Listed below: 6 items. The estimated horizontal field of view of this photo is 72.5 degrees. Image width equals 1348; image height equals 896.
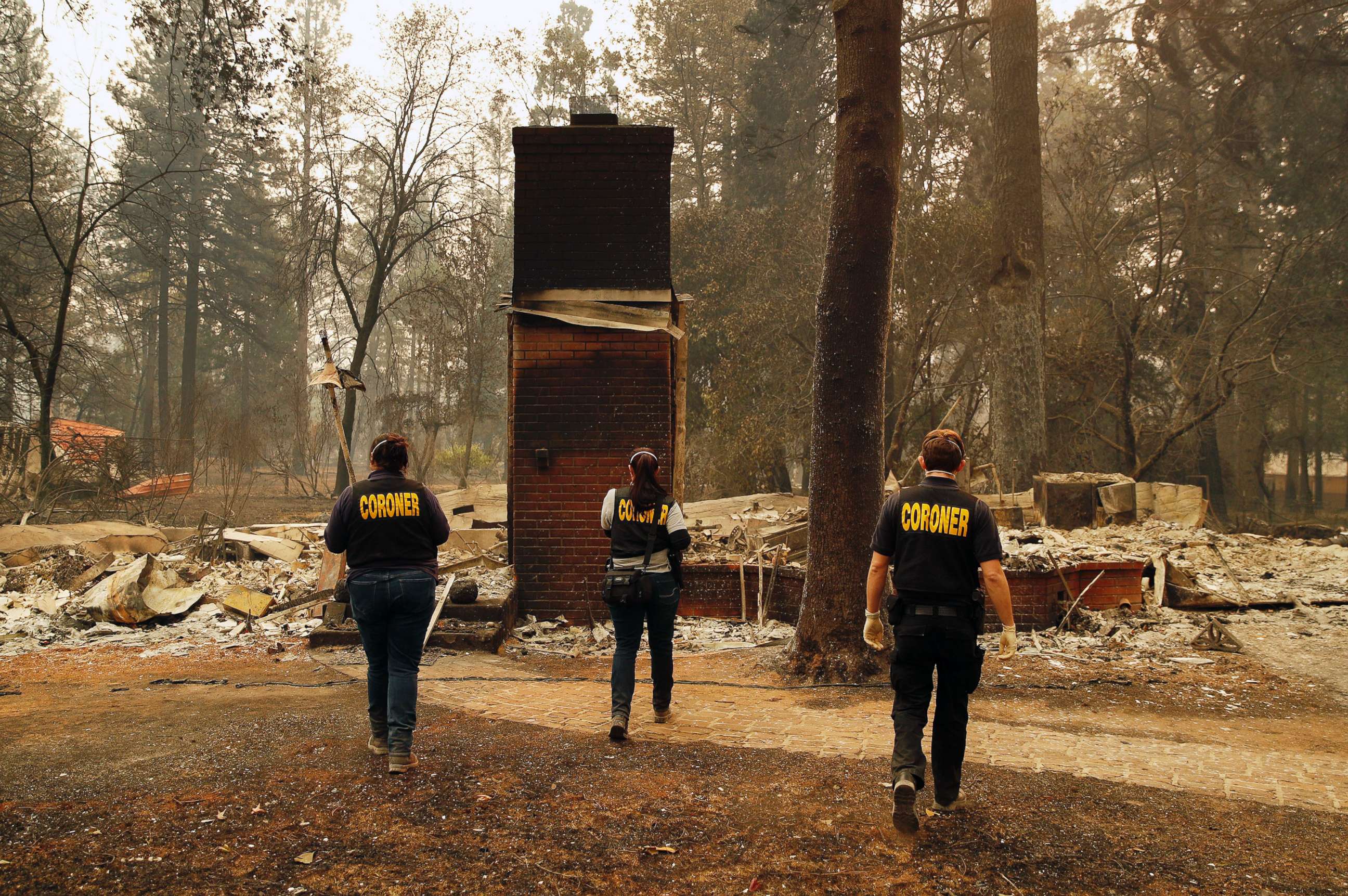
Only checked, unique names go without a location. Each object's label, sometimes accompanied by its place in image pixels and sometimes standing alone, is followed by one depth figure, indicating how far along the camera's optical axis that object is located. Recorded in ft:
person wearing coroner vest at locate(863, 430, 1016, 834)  13.82
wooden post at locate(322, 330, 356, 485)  25.09
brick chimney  31.22
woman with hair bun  16.11
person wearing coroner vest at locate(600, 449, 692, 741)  18.35
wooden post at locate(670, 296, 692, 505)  34.50
